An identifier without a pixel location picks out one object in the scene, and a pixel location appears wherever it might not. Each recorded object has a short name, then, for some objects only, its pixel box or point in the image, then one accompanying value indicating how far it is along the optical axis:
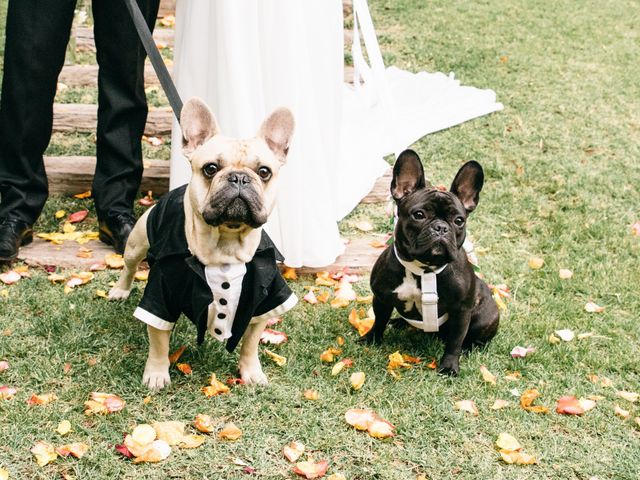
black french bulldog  3.21
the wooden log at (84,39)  6.89
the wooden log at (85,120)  5.68
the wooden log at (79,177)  5.01
